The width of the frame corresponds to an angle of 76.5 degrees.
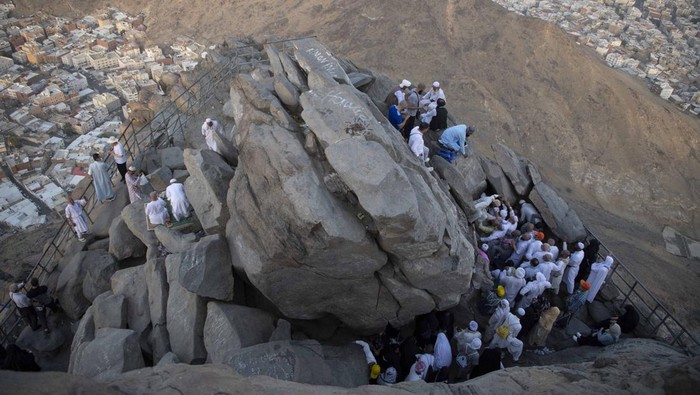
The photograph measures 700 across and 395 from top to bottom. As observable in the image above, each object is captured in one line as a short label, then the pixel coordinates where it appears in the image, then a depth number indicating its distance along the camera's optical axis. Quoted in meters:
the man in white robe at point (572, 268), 12.26
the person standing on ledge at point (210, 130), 12.62
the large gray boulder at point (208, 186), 10.66
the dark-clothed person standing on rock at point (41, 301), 11.39
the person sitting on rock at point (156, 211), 11.34
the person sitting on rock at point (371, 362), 9.28
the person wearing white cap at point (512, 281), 11.14
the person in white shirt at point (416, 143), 11.80
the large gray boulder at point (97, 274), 11.73
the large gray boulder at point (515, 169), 14.88
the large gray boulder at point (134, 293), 10.61
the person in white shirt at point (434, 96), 14.83
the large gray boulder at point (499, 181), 14.66
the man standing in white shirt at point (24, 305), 11.02
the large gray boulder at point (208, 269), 9.45
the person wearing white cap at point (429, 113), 14.71
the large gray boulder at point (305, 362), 8.20
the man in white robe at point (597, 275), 11.98
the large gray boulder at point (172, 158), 14.44
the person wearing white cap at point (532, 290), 11.22
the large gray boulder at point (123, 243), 12.27
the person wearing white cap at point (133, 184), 12.96
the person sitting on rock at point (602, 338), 11.23
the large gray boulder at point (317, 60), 12.43
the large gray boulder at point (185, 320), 9.49
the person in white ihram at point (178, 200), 11.56
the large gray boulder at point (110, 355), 9.02
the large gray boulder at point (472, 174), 14.10
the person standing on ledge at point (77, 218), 12.67
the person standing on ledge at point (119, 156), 13.64
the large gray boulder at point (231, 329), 9.04
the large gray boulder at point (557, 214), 13.93
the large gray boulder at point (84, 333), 9.97
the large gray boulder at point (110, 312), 10.43
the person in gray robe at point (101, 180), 13.01
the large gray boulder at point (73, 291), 11.86
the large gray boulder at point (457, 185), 12.50
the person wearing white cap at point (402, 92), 14.15
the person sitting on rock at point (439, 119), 14.76
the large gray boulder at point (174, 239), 10.98
